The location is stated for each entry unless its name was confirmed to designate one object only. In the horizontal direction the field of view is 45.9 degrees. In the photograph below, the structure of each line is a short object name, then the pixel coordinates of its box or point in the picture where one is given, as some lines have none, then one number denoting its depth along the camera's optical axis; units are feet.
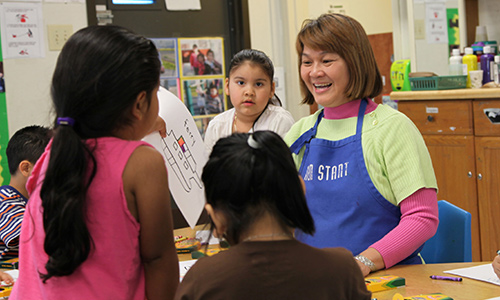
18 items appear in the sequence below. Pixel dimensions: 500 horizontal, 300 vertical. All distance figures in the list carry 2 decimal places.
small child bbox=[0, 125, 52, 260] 6.40
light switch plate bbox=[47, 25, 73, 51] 11.10
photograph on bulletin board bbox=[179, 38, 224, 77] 13.60
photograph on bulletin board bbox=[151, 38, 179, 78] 13.28
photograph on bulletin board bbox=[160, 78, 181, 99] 13.41
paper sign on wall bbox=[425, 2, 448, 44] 13.84
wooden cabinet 10.54
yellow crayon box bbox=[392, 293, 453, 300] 3.72
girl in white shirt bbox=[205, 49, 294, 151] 8.02
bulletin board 13.43
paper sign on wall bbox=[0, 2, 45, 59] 10.73
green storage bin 11.48
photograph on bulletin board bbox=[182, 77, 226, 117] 13.69
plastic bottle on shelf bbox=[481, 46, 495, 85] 11.98
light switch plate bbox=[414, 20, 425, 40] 14.18
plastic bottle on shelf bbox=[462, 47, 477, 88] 12.14
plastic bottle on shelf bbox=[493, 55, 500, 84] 11.84
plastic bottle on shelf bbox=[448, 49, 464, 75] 12.10
